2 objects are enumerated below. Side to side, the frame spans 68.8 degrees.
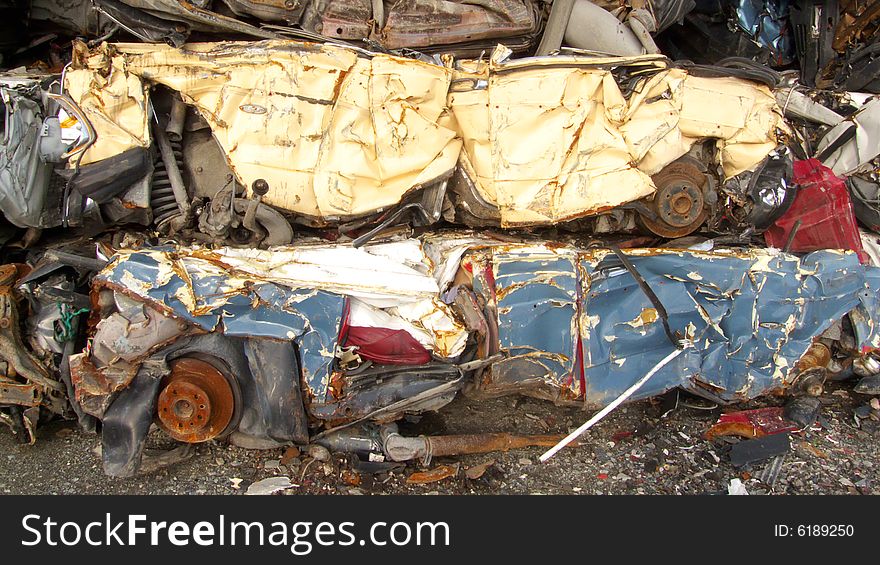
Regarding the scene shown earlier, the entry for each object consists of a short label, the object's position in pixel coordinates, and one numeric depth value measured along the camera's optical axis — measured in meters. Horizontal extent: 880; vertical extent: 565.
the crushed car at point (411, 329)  3.22
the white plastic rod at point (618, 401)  3.35
